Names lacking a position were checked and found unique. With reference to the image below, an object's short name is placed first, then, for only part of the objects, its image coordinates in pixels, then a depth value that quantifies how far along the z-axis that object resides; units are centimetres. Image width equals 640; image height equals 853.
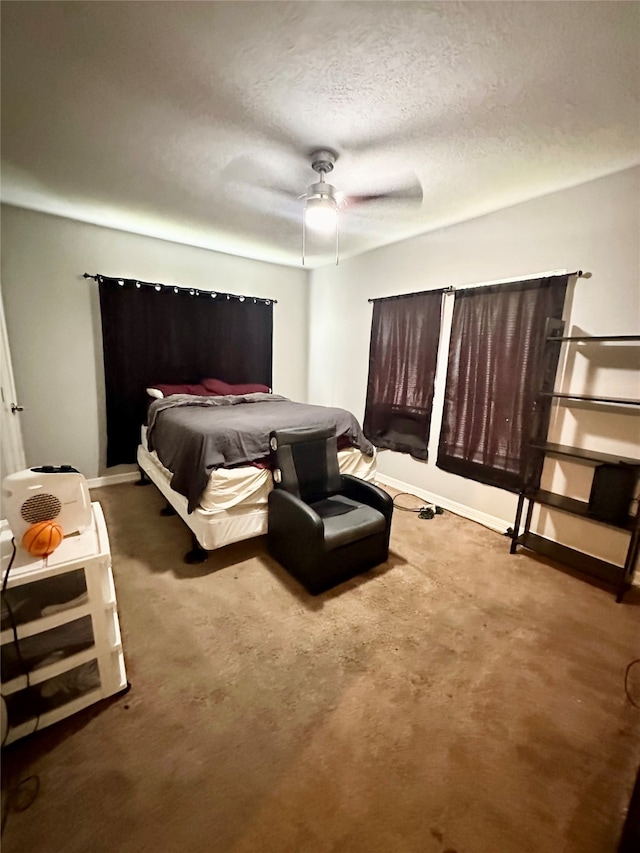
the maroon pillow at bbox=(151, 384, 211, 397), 349
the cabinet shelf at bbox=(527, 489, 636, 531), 206
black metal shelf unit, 204
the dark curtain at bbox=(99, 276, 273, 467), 337
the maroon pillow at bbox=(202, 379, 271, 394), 377
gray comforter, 222
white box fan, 124
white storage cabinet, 119
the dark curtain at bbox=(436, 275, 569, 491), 247
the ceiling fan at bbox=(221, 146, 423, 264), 203
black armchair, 200
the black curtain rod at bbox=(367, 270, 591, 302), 229
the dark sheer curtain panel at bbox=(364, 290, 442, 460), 327
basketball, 123
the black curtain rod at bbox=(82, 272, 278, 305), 321
